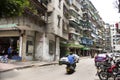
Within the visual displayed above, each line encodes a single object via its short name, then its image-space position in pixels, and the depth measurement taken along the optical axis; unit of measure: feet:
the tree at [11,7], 18.68
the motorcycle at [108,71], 17.01
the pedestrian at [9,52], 34.11
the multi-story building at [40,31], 34.22
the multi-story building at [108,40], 175.20
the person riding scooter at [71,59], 23.10
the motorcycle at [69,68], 22.74
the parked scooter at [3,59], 30.78
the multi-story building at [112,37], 187.49
